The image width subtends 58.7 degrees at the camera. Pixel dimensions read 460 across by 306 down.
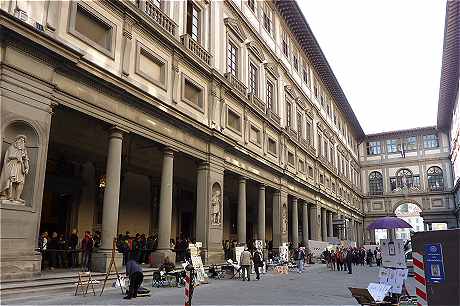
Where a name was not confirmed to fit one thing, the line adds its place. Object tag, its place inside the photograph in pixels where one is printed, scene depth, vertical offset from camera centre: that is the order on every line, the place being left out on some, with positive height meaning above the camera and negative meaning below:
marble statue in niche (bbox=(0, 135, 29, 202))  10.34 +1.51
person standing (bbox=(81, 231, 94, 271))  15.09 -0.61
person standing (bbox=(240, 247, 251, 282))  18.02 -1.29
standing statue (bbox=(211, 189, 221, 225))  20.30 +1.23
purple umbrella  15.50 +0.42
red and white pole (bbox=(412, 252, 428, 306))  8.26 -0.93
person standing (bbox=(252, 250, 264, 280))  18.91 -1.34
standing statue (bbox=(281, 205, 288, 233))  29.48 +0.88
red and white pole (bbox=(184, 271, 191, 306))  8.34 -1.18
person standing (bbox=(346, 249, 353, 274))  25.50 -1.62
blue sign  8.04 -0.57
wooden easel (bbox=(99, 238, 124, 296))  11.99 -1.24
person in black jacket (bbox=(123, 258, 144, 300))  11.46 -1.33
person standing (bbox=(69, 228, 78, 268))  16.30 -0.59
